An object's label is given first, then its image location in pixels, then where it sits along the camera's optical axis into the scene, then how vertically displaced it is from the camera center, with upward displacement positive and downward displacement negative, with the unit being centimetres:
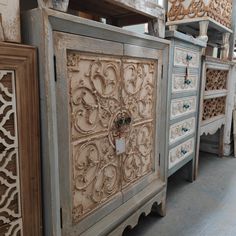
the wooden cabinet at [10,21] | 68 +17
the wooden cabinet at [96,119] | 78 -18
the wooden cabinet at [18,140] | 69 -20
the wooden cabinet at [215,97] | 204 -15
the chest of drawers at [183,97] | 151 -12
